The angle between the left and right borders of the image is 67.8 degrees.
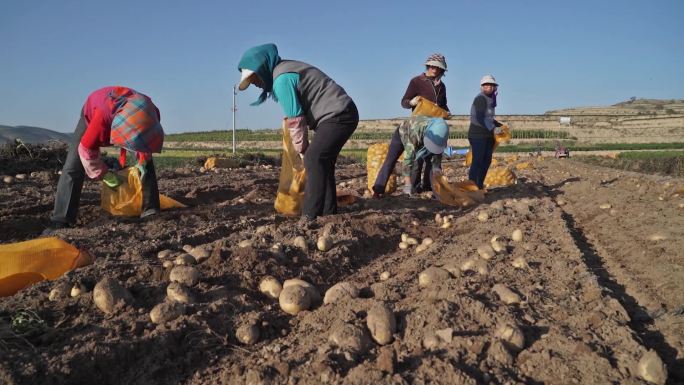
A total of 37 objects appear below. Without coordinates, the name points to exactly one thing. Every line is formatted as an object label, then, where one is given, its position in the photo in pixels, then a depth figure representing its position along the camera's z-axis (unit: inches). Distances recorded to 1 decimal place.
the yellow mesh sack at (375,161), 249.4
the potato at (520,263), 107.1
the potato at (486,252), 114.7
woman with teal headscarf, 151.2
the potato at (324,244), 119.5
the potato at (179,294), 85.0
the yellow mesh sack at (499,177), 301.3
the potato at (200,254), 107.0
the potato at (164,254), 113.0
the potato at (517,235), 135.6
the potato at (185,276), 93.3
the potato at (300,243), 118.1
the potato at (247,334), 74.7
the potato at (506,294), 84.7
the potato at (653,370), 60.9
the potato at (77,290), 87.7
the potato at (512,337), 68.1
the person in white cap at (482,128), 233.9
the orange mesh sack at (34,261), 95.8
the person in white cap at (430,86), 219.9
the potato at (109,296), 82.5
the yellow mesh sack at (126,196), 177.3
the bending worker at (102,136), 153.4
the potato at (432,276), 96.7
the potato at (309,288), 89.7
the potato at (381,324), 71.3
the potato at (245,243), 113.6
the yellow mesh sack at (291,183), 180.7
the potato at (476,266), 102.3
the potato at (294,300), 85.7
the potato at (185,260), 101.7
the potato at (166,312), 77.8
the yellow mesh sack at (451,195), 211.9
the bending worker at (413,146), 207.2
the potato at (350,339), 67.9
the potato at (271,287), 93.0
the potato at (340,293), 87.4
